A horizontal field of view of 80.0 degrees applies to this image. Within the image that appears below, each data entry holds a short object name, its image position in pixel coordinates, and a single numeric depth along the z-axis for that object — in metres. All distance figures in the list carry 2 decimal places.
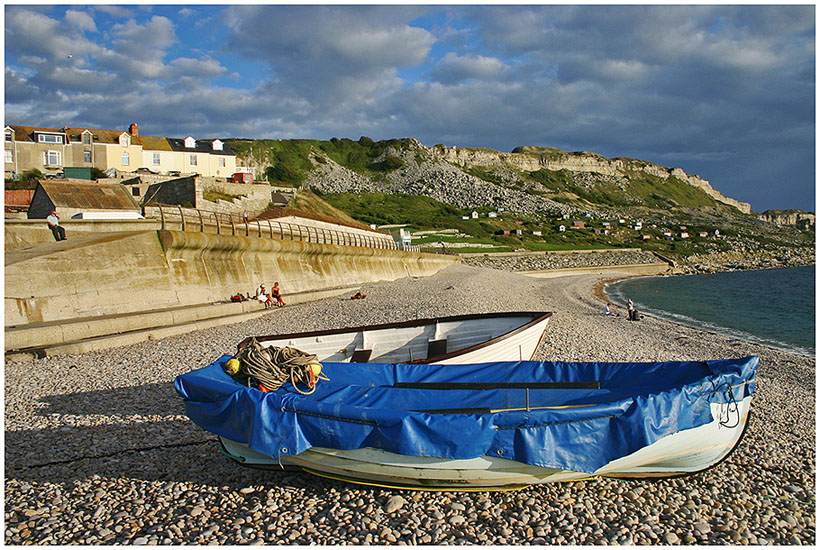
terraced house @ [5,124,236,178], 43.91
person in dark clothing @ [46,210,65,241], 19.12
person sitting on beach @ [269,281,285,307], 22.19
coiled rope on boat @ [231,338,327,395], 7.20
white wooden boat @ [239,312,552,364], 10.37
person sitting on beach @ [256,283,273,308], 21.03
